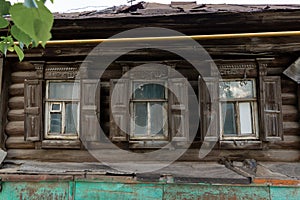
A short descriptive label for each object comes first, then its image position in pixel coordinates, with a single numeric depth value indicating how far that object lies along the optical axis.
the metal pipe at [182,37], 3.83
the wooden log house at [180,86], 4.31
